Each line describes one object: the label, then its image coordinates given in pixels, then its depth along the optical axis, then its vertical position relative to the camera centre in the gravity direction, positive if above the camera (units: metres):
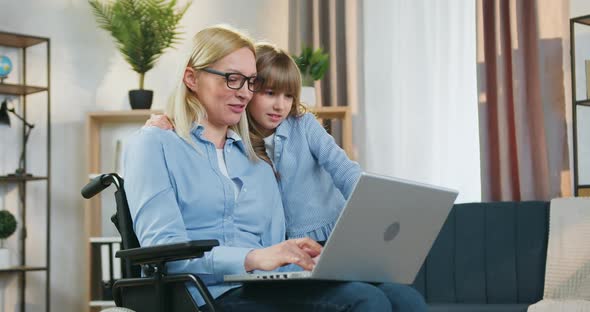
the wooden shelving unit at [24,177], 4.38 +0.07
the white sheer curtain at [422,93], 4.33 +0.49
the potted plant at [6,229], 4.26 -0.19
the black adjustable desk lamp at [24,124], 4.43 +0.35
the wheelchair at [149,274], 1.62 -0.18
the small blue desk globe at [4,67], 4.36 +0.64
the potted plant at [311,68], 4.41 +0.63
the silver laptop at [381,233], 1.52 -0.09
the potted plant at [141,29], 4.44 +0.85
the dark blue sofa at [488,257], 3.53 -0.31
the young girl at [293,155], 2.11 +0.08
